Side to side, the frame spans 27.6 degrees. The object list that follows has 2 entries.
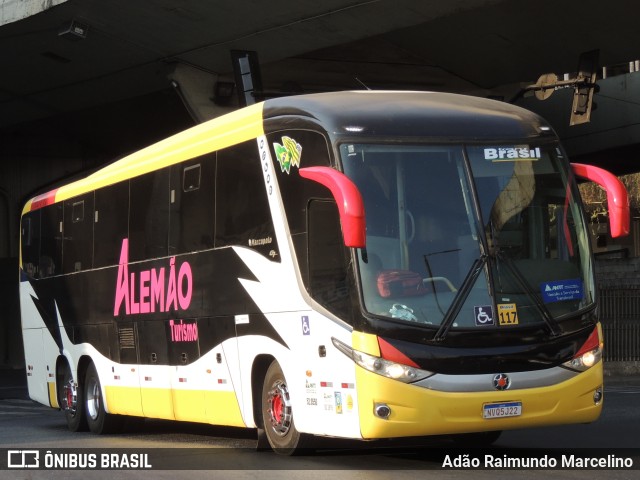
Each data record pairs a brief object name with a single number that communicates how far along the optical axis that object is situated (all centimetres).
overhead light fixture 2425
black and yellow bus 1038
